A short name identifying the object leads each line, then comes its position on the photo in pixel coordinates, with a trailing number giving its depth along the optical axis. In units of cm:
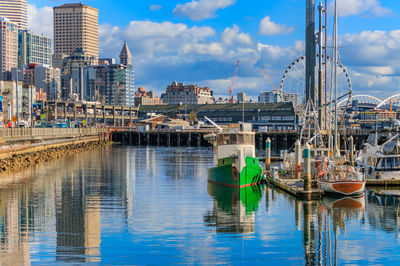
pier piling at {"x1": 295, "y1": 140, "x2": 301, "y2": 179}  5572
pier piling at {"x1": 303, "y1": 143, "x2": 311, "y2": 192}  4739
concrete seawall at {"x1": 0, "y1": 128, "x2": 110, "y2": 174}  7490
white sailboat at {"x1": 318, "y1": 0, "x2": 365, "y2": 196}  4809
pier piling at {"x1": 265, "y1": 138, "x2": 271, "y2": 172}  6862
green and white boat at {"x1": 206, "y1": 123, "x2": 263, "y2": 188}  5316
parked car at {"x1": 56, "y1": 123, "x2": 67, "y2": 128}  17998
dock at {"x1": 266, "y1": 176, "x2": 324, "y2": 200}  4759
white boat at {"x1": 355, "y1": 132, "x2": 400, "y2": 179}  5628
